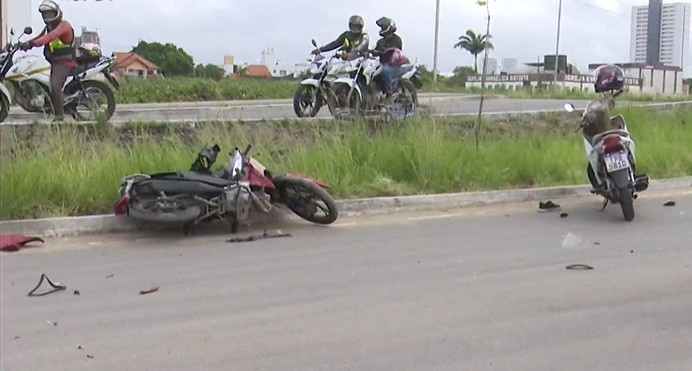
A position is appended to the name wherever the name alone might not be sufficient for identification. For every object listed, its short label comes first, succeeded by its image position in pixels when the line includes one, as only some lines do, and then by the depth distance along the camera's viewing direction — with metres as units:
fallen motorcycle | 7.59
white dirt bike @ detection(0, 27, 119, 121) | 12.20
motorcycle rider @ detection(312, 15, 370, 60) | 13.81
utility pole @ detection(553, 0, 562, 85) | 53.03
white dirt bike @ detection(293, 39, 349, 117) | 13.63
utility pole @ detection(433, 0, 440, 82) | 44.23
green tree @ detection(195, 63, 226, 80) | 44.89
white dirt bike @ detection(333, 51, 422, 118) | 13.27
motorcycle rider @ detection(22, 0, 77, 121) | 11.92
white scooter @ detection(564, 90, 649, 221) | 8.77
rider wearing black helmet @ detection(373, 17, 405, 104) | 13.82
